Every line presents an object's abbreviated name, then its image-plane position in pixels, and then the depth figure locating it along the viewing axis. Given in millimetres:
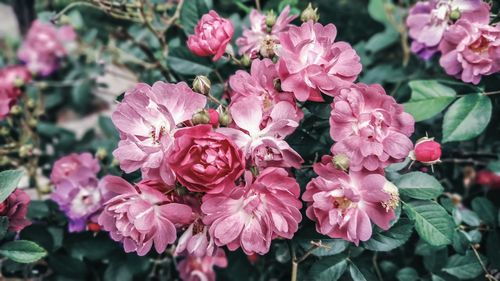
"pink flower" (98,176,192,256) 196
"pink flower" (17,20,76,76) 560
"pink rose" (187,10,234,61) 233
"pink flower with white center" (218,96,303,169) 196
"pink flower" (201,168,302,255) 192
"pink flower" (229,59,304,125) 212
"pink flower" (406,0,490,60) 252
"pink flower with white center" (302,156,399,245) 198
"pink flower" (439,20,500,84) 242
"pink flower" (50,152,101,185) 311
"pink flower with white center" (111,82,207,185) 199
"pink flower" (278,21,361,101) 206
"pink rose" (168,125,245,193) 184
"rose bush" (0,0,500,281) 197
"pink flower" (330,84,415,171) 198
